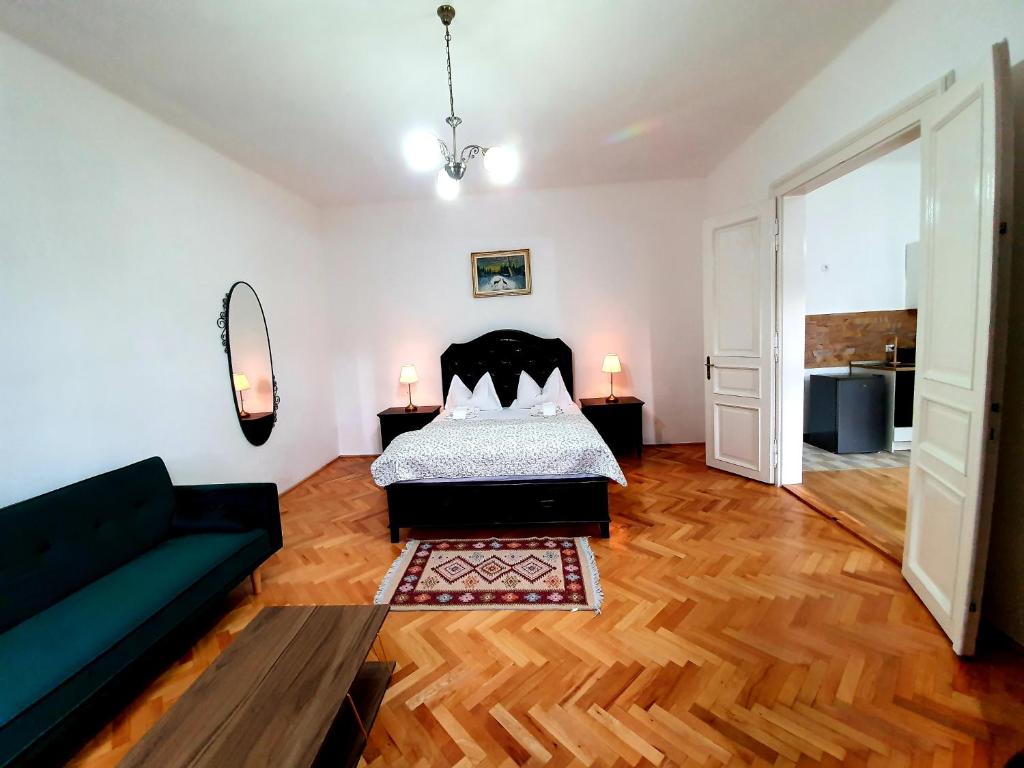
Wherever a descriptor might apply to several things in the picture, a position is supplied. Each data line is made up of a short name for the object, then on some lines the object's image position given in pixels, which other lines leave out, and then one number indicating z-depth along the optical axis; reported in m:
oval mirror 3.48
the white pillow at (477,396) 4.59
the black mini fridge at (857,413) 4.45
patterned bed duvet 2.95
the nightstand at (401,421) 4.74
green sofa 1.45
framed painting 4.92
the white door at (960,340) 1.61
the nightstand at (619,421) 4.60
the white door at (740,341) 3.55
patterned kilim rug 2.32
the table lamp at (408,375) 4.85
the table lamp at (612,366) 4.71
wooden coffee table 1.19
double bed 2.95
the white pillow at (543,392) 4.61
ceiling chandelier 2.14
